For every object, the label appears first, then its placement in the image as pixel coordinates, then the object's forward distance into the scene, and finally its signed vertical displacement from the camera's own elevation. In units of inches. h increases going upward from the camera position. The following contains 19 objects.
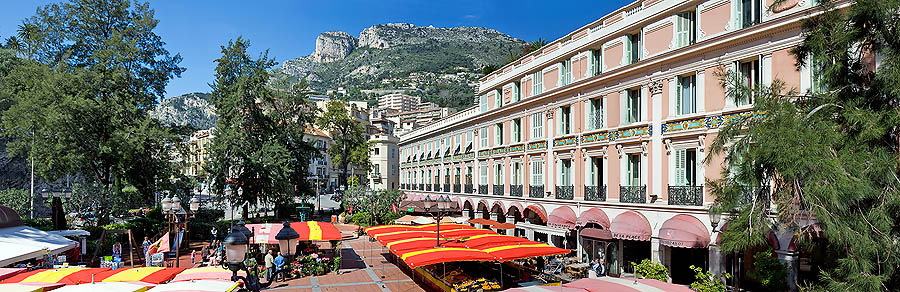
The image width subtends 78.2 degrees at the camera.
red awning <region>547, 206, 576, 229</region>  1021.2 -97.3
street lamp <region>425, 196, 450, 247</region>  843.9 -57.5
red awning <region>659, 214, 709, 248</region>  765.9 -93.7
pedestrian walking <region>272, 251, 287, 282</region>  885.2 -156.7
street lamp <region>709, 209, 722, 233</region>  677.2 -66.4
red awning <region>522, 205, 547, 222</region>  1143.9 -93.0
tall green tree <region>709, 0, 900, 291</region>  438.6 +11.7
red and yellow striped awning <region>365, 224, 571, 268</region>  677.9 -108.2
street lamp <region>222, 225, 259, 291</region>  362.9 -54.4
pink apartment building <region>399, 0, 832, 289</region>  760.3 +71.6
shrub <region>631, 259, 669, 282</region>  796.0 -150.5
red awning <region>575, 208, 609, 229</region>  946.7 -89.7
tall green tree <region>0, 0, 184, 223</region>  1218.1 +168.8
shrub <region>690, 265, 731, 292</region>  696.4 -149.5
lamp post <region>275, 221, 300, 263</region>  662.2 -99.5
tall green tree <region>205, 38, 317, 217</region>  1605.6 +91.0
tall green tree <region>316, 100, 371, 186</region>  2568.9 +141.3
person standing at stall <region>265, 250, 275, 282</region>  885.2 -156.3
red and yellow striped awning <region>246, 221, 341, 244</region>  943.7 -114.2
